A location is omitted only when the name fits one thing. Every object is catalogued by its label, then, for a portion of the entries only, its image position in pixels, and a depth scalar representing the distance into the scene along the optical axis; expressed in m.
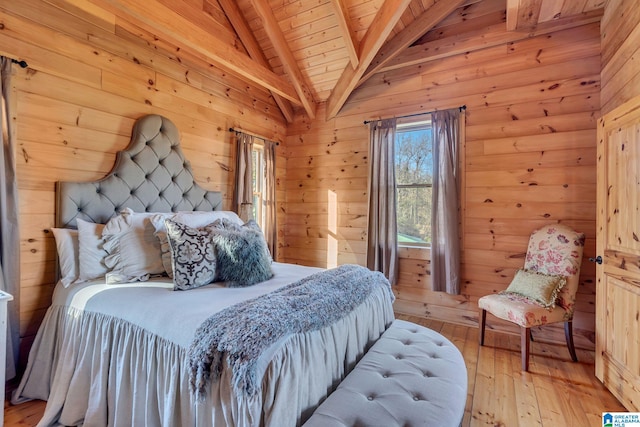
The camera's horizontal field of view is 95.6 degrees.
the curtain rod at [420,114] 3.05
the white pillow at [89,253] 1.90
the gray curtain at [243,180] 3.35
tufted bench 1.10
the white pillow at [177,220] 1.99
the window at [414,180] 3.35
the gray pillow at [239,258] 1.86
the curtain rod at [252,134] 3.39
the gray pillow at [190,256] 1.76
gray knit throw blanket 1.06
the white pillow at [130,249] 1.89
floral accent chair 2.24
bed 1.11
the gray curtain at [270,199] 3.82
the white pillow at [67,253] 1.91
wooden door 1.79
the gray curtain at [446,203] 3.02
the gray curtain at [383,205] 3.40
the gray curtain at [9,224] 1.78
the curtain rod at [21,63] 1.85
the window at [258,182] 3.80
